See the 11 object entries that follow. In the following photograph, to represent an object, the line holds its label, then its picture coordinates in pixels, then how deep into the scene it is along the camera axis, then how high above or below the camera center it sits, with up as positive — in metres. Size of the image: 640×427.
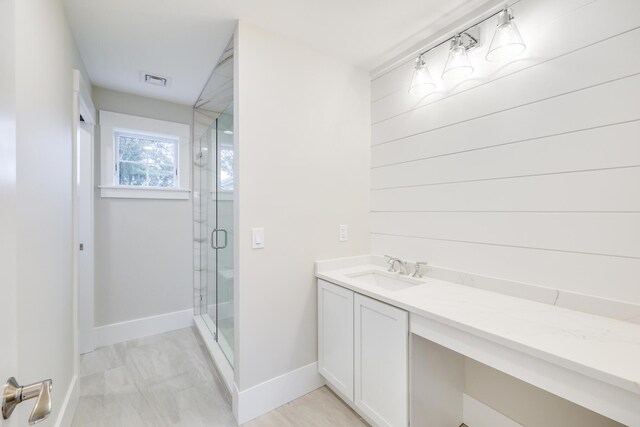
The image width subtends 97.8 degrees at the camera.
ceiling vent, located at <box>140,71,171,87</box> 2.39 +1.16
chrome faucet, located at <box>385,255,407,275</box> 1.96 -0.38
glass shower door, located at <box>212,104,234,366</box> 2.12 -0.18
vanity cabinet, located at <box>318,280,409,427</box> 1.39 -0.81
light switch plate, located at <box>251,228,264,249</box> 1.75 -0.17
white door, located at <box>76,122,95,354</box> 2.44 -0.26
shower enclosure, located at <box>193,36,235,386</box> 2.13 -0.02
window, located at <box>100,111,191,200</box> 2.64 +0.55
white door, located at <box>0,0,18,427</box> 0.51 +0.02
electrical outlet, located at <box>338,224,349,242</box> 2.13 -0.16
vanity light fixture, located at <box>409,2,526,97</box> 1.36 +0.88
